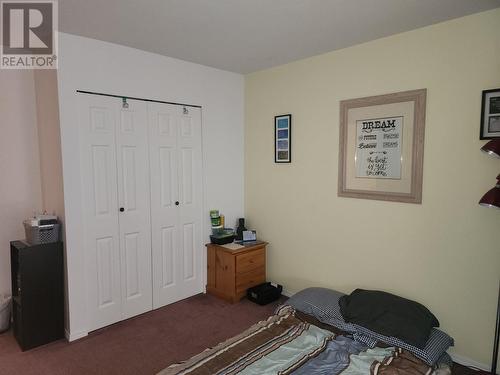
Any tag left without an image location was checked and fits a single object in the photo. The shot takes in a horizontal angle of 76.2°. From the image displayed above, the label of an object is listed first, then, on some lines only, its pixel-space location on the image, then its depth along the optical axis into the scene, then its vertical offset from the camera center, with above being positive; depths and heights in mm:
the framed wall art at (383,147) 2566 +168
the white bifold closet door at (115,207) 2779 -387
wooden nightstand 3422 -1150
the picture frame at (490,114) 2189 +358
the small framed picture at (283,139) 3469 +301
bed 1914 -1220
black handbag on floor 3395 -1378
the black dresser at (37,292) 2549 -1045
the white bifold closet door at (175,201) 3227 -374
